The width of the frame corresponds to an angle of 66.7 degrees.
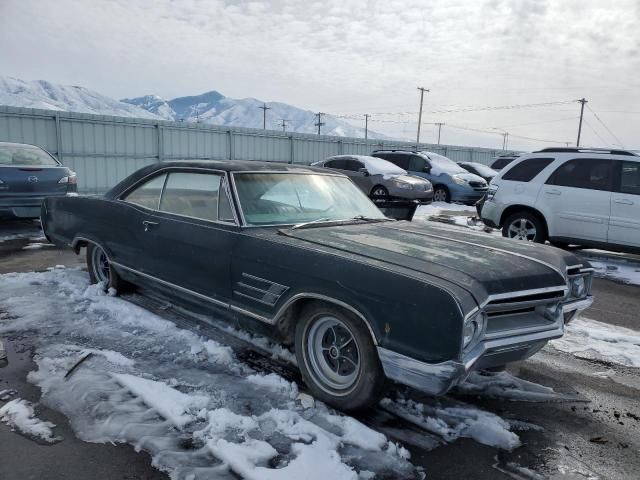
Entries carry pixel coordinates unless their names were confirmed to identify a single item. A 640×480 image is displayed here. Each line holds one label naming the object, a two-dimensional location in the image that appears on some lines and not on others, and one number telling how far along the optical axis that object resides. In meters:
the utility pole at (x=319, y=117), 69.55
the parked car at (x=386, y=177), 13.70
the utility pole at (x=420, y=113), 60.00
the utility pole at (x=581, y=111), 59.24
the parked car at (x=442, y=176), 15.21
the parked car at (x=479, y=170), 19.30
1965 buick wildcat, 2.54
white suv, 7.27
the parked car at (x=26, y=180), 8.03
